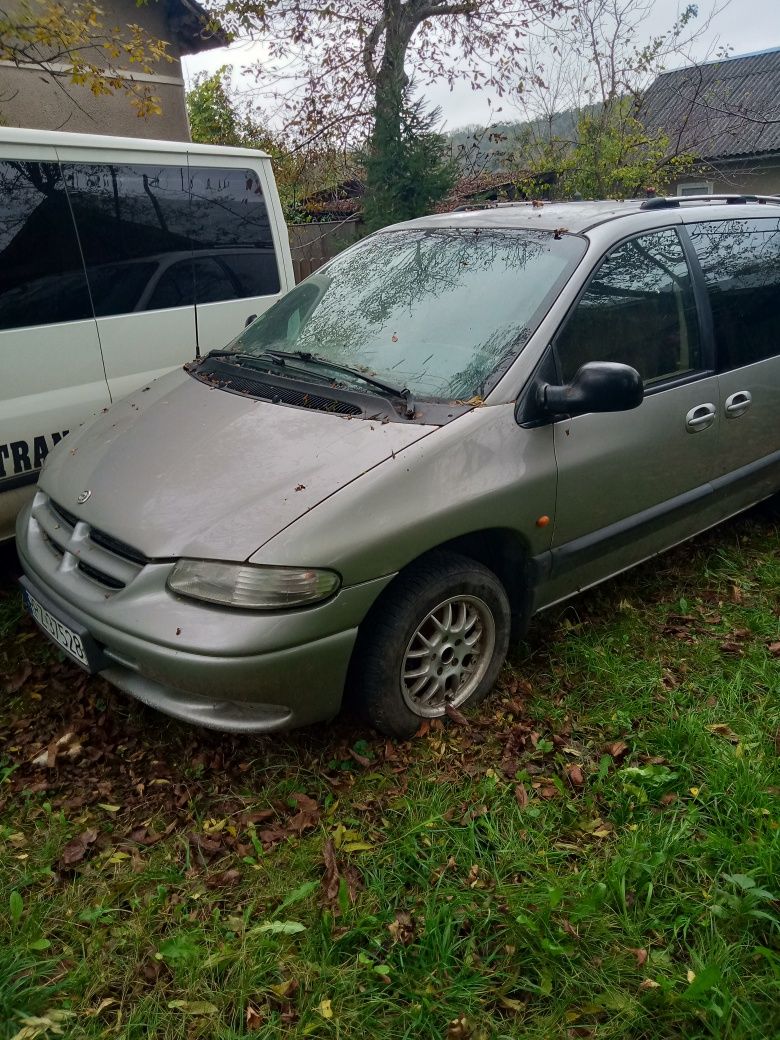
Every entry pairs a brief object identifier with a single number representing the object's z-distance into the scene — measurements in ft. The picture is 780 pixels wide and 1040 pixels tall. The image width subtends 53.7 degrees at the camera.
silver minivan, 7.68
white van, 11.76
